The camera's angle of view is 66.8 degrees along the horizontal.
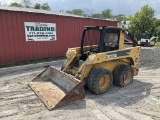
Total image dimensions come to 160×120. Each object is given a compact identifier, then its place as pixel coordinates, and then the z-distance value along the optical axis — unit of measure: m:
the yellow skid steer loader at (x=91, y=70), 3.36
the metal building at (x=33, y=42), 5.91
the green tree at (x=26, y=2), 36.15
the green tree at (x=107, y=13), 41.93
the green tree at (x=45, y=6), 36.83
